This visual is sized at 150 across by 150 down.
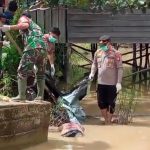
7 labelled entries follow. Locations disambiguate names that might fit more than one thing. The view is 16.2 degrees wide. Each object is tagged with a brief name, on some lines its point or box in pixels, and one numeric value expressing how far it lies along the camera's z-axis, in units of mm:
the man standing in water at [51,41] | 10415
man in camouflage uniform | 8422
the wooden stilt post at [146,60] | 15589
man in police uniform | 9711
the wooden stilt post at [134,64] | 15730
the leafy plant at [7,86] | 10445
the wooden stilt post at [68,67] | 12992
